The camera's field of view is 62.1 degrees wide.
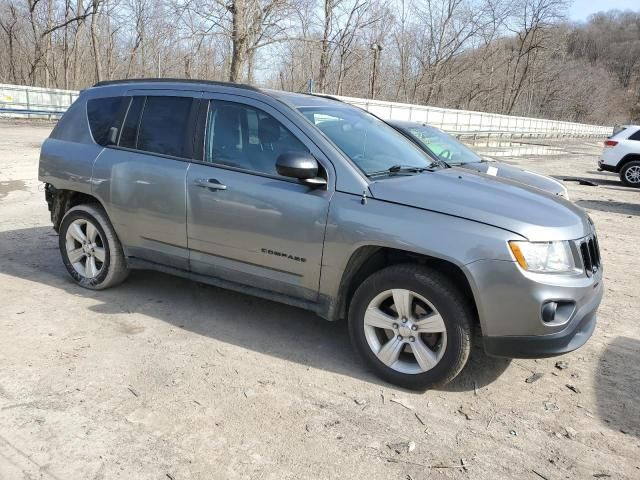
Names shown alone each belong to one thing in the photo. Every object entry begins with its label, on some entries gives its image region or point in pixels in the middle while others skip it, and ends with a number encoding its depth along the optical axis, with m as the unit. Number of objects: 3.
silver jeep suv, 3.11
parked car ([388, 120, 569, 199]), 7.67
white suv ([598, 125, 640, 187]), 15.59
